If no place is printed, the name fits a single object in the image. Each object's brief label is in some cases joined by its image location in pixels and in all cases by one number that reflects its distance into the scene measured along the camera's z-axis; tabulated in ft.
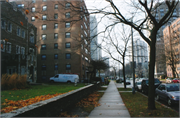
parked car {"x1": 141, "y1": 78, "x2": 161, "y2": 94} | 54.34
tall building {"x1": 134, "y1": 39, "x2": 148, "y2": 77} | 295.69
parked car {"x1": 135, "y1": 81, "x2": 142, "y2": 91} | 63.74
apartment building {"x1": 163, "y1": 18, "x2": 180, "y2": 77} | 146.30
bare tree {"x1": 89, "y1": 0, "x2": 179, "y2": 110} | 23.44
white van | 105.60
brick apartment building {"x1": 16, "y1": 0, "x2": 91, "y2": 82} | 130.11
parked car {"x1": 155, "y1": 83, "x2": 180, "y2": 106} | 29.36
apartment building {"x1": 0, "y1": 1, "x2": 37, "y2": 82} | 69.21
